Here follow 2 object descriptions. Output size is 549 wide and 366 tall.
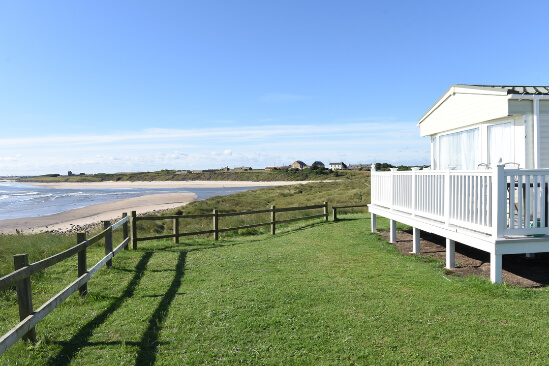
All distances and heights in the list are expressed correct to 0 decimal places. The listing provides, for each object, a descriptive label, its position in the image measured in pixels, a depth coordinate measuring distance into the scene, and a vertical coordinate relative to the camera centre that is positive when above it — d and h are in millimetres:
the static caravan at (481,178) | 6047 -188
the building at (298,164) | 166638 +3600
